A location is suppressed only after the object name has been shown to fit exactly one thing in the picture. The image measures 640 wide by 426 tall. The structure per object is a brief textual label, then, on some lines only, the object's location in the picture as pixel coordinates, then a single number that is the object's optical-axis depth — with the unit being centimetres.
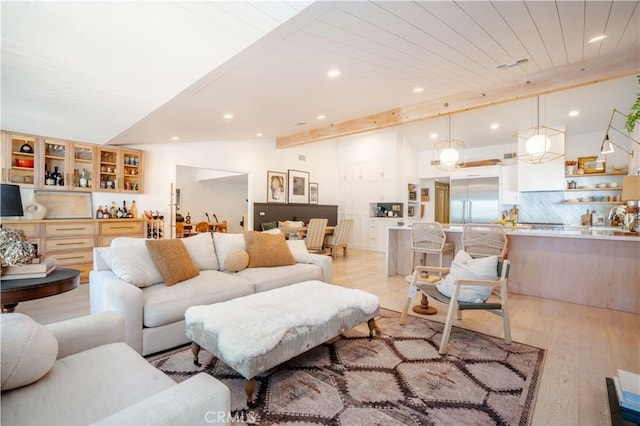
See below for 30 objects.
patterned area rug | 160
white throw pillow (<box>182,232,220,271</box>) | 305
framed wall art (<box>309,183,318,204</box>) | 862
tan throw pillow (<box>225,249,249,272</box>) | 309
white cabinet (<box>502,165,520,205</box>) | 677
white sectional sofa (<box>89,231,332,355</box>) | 213
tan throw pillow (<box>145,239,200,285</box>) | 257
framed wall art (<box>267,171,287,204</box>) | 763
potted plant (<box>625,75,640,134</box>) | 275
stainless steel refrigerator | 707
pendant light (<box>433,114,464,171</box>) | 502
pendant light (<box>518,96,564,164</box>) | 402
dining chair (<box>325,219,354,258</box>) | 671
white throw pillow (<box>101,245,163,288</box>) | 237
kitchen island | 330
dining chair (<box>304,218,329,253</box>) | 618
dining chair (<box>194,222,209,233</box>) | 788
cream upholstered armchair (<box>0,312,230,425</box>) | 86
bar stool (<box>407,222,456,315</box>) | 410
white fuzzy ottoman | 163
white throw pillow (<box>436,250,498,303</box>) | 246
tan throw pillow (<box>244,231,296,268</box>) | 331
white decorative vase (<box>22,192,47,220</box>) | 403
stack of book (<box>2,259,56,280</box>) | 199
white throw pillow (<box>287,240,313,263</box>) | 366
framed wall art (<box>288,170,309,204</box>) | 815
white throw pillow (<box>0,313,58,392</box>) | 97
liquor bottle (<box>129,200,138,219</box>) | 509
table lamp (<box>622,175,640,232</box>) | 323
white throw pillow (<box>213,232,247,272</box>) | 321
